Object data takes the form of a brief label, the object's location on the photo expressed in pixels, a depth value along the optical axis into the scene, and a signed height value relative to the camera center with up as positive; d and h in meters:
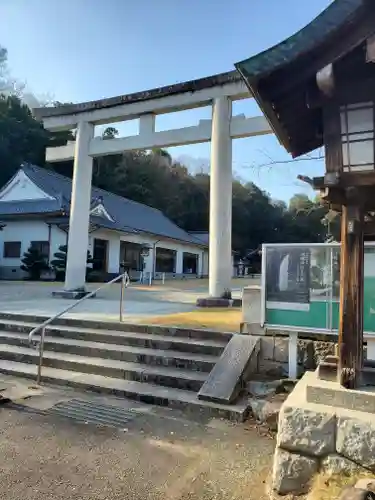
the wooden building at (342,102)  2.53 +1.27
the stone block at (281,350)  4.76 -0.88
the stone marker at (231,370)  4.19 -1.07
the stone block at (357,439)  2.46 -1.01
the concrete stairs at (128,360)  4.48 -1.18
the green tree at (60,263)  19.36 +0.40
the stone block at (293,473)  2.61 -1.30
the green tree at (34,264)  19.62 +0.33
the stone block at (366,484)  2.26 -1.19
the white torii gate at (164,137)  8.77 +3.41
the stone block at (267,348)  4.87 -0.87
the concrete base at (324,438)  2.50 -1.04
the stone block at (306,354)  4.62 -0.90
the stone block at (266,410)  3.68 -1.29
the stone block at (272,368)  4.71 -1.10
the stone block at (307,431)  2.59 -1.02
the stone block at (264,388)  4.26 -1.21
